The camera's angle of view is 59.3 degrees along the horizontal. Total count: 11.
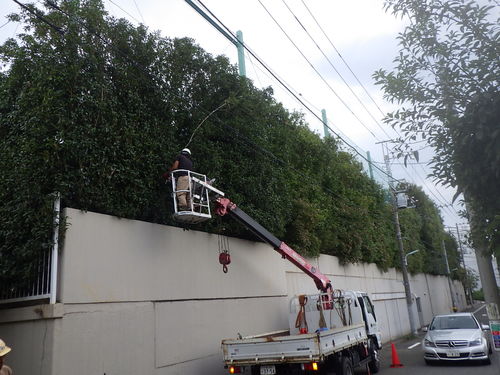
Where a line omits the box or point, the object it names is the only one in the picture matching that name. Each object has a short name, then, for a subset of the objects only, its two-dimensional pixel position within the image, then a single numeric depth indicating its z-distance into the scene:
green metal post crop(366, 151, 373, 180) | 31.98
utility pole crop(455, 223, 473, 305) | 78.44
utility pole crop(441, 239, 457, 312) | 45.47
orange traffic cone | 15.09
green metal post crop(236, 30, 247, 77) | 19.82
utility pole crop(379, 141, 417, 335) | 26.00
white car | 13.68
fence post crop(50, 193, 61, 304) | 8.12
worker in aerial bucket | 9.96
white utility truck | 9.38
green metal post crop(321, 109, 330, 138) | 33.80
